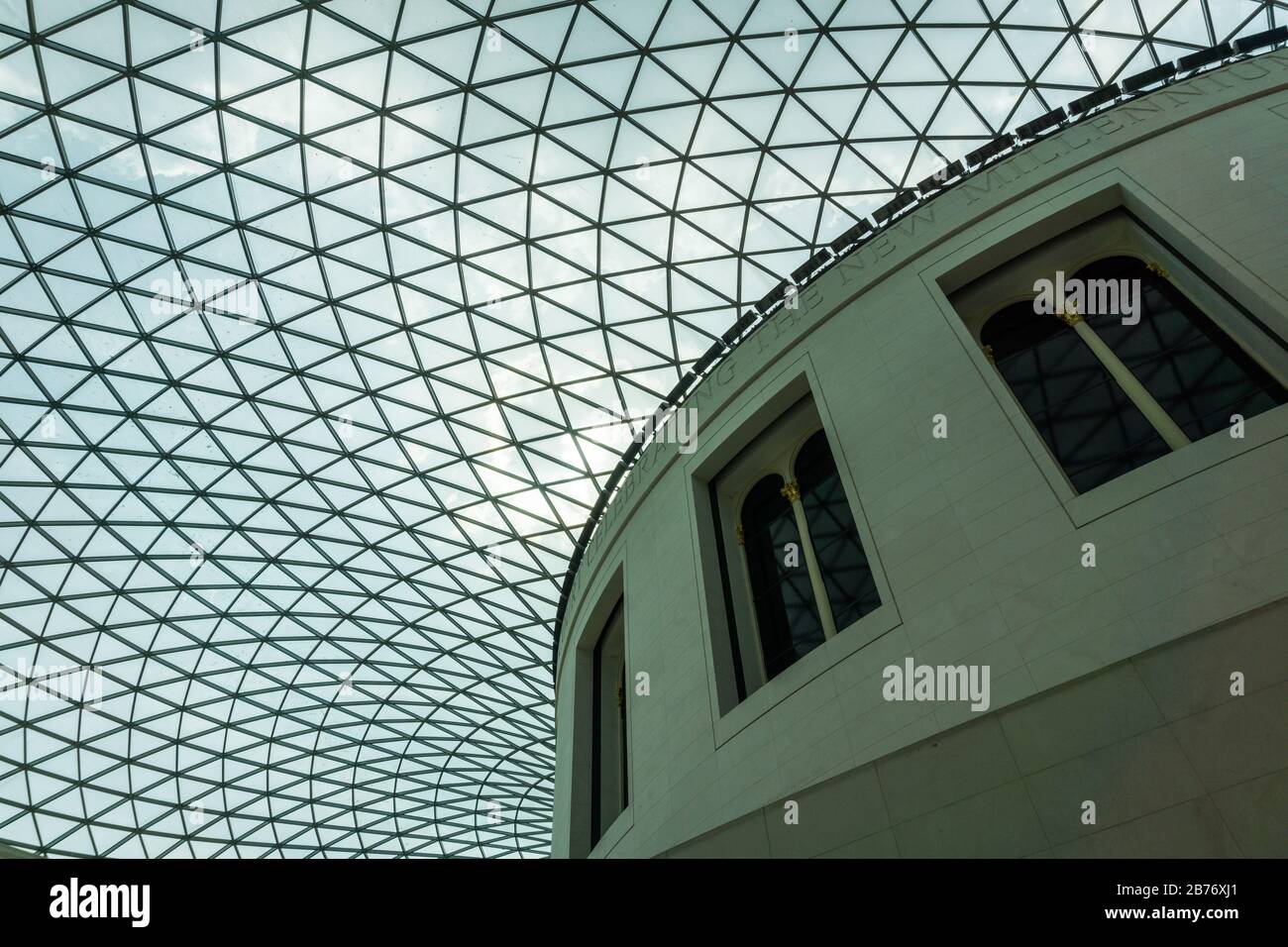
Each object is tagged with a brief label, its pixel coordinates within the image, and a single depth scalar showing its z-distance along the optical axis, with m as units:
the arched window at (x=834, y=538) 15.27
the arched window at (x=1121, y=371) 13.22
